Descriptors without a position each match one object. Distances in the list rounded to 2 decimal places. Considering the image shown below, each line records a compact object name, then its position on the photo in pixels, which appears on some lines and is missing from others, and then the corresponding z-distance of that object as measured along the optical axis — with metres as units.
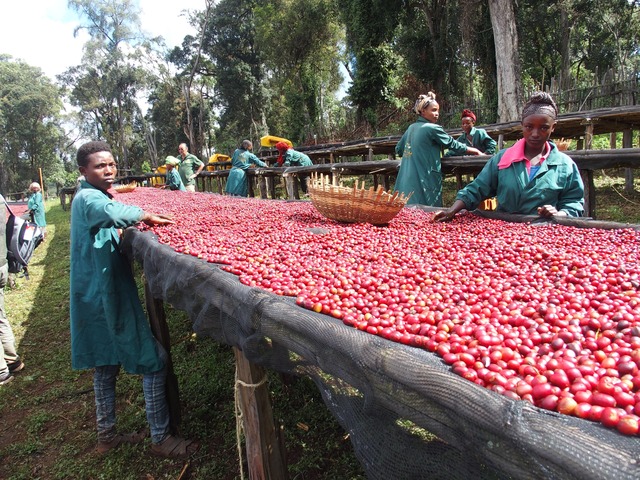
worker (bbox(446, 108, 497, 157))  5.41
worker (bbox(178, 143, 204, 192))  10.16
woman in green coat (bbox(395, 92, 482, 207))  4.40
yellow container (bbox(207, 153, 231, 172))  20.33
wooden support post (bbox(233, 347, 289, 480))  1.96
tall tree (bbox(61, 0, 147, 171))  32.97
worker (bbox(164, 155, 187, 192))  9.35
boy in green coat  2.66
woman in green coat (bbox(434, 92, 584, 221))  2.71
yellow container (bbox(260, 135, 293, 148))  17.11
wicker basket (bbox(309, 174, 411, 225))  2.90
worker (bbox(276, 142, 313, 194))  8.39
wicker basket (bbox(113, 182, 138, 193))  8.61
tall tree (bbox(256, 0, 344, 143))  22.03
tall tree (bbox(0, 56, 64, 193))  40.19
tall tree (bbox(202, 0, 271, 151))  26.97
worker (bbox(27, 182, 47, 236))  9.14
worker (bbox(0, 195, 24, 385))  4.04
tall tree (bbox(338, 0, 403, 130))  18.59
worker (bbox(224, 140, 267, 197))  8.95
